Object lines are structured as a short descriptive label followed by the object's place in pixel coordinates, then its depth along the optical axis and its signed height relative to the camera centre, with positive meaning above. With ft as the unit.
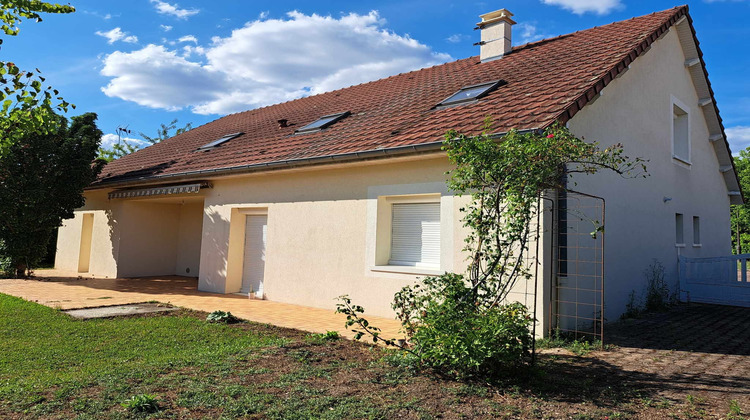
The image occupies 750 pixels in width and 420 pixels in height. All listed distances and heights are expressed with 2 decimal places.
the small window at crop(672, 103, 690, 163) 43.01 +12.24
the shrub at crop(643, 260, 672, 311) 35.19 -1.48
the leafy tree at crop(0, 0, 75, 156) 28.04 +9.08
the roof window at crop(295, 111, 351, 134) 40.83 +11.65
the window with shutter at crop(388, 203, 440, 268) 28.76 +1.52
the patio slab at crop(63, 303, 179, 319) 28.53 -3.93
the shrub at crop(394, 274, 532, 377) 15.74 -2.41
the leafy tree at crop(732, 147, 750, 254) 119.81 +14.73
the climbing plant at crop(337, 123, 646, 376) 16.12 -0.24
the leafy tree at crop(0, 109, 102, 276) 44.14 +5.70
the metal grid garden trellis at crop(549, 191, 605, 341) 24.13 -0.14
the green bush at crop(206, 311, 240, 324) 27.30 -3.74
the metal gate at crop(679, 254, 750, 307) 38.96 -0.80
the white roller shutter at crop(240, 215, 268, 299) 39.63 -0.06
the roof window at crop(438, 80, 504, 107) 32.40 +11.66
